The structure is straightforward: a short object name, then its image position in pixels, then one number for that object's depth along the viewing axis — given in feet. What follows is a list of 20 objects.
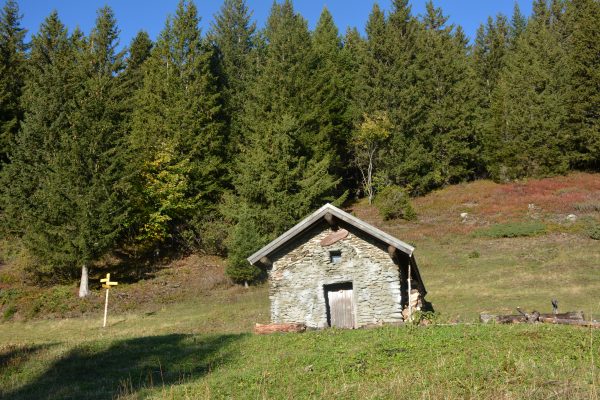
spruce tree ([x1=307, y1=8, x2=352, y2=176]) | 159.94
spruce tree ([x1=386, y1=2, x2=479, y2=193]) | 170.60
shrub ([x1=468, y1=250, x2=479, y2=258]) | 111.55
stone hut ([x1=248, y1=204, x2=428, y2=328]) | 60.54
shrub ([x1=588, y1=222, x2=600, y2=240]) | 115.34
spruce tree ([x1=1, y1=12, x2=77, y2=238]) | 126.52
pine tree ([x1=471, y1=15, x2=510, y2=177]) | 185.78
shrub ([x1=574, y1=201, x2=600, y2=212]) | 134.82
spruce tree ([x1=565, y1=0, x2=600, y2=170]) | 165.07
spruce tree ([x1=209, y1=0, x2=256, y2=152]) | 169.37
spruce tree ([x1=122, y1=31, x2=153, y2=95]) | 181.50
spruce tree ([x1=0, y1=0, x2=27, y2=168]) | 149.38
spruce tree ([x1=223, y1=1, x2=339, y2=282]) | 116.03
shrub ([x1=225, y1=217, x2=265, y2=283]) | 106.22
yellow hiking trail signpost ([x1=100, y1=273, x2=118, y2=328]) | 89.36
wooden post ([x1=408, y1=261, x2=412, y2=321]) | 60.82
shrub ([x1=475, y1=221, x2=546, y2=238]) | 124.77
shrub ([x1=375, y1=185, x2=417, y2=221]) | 147.13
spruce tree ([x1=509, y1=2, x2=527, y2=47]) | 253.24
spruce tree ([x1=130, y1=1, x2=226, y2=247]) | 133.90
